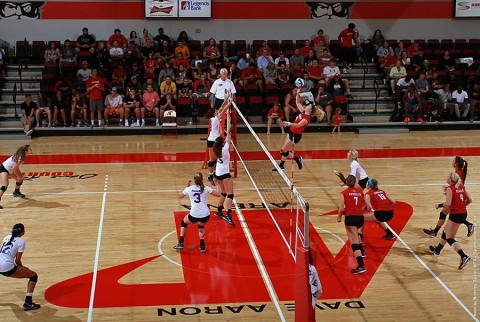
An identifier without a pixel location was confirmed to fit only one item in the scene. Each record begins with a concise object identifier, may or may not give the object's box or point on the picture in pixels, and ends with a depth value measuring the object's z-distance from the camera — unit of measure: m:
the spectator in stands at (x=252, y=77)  28.77
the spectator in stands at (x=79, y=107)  27.17
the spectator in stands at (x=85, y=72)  28.33
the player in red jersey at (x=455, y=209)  13.13
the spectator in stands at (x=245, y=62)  29.36
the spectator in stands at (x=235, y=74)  28.84
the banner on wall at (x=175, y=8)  31.77
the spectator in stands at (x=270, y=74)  28.97
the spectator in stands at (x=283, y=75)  28.93
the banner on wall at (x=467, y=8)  33.50
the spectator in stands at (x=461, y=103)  29.09
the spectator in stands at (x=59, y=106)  27.09
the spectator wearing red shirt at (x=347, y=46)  31.78
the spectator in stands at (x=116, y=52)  29.60
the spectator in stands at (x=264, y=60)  29.67
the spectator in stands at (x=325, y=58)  30.23
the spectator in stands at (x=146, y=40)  30.31
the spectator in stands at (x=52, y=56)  29.36
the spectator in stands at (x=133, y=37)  30.55
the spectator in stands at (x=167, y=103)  27.25
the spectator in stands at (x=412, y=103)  28.80
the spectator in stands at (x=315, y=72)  29.41
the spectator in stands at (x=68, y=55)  29.20
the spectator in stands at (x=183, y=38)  31.17
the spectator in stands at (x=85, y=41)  30.31
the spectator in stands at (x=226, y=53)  30.42
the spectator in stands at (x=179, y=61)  29.12
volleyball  17.92
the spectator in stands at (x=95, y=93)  27.03
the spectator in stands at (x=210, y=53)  29.77
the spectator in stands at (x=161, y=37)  30.95
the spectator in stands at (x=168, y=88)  27.53
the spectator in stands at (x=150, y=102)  27.28
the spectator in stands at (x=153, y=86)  27.89
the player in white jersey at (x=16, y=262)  11.22
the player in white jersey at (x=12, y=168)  16.88
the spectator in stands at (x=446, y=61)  31.49
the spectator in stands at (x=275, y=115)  26.42
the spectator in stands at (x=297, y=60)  29.97
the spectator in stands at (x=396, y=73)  29.78
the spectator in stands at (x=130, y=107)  27.28
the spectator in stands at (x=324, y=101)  28.16
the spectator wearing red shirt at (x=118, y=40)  30.20
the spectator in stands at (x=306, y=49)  31.06
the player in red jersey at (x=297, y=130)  18.97
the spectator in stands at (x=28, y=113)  26.33
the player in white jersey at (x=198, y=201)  13.44
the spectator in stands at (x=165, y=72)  28.30
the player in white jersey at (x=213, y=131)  18.70
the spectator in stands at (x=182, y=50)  29.98
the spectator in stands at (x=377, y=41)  32.31
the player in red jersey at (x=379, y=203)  13.95
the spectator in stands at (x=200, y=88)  28.03
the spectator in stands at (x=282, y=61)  29.67
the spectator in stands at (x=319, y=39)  31.87
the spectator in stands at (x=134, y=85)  27.65
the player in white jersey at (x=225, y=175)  15.39
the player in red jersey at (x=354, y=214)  12.82
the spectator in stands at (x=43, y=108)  27.06
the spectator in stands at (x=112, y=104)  27.31
